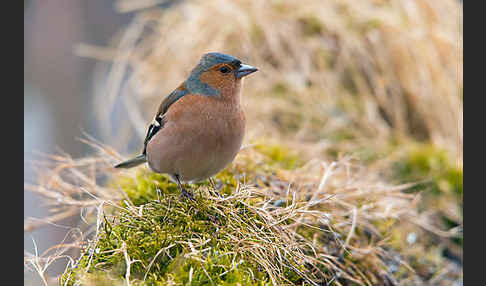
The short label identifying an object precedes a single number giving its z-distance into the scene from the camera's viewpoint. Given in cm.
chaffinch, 505
